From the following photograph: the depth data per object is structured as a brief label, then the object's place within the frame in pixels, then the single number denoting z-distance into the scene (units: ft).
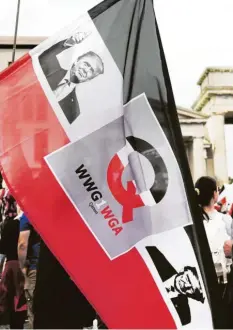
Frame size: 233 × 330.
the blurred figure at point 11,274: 14.62
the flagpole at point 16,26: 10.13
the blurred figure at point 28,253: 13.12
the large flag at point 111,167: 7.06
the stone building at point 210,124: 142.31
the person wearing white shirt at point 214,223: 12.78
